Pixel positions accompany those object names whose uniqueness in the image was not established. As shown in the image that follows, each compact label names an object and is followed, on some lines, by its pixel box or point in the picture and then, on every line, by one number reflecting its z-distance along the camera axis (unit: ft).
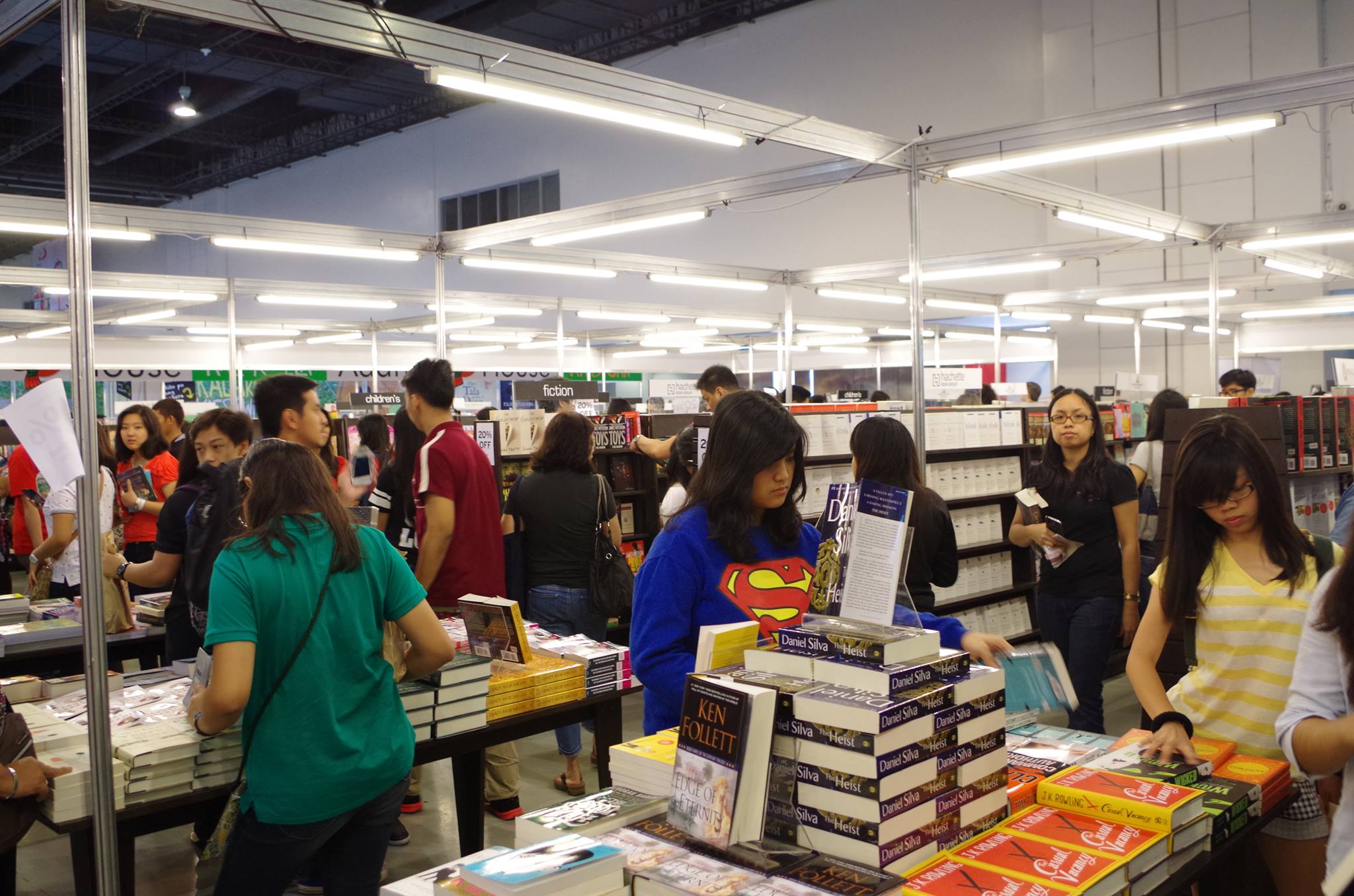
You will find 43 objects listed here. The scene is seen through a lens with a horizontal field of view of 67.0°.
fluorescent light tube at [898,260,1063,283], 35.32
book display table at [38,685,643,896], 8.57
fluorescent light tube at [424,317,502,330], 45.78
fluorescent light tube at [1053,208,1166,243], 26.30
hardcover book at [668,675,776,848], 5.47
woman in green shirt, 7.62
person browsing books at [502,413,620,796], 16.05
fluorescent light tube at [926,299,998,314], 44.55
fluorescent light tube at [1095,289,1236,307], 40.55
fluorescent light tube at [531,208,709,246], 24.40
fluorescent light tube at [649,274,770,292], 34.12
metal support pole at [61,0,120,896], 8.00
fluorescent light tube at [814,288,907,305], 41.21
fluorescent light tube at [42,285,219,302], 33.04
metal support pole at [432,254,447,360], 28.25
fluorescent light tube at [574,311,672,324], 47.47
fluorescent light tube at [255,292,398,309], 35.17
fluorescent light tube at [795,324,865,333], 51.80
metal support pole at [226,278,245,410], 36.04
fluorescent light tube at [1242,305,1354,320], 43.68
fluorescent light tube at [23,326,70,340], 47.71
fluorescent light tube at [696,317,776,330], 50.06
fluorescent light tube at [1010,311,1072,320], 49.27
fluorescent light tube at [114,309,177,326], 42.27
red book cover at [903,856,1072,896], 5.35
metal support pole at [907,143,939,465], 20.47
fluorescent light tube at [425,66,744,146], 16.14
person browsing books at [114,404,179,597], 19.47
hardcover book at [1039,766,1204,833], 6.25
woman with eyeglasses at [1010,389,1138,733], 14.61
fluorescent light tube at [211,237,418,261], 24.47
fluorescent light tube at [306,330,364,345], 56.25
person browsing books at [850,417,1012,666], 13.29
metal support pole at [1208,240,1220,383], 30.71
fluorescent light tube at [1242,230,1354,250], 27.96
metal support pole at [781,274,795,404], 37.52
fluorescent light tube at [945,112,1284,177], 18.02
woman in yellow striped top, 7.72
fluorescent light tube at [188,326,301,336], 50.30
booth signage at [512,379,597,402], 23.15
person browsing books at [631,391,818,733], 7.53
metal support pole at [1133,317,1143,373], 48.52
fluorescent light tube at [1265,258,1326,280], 33.71
